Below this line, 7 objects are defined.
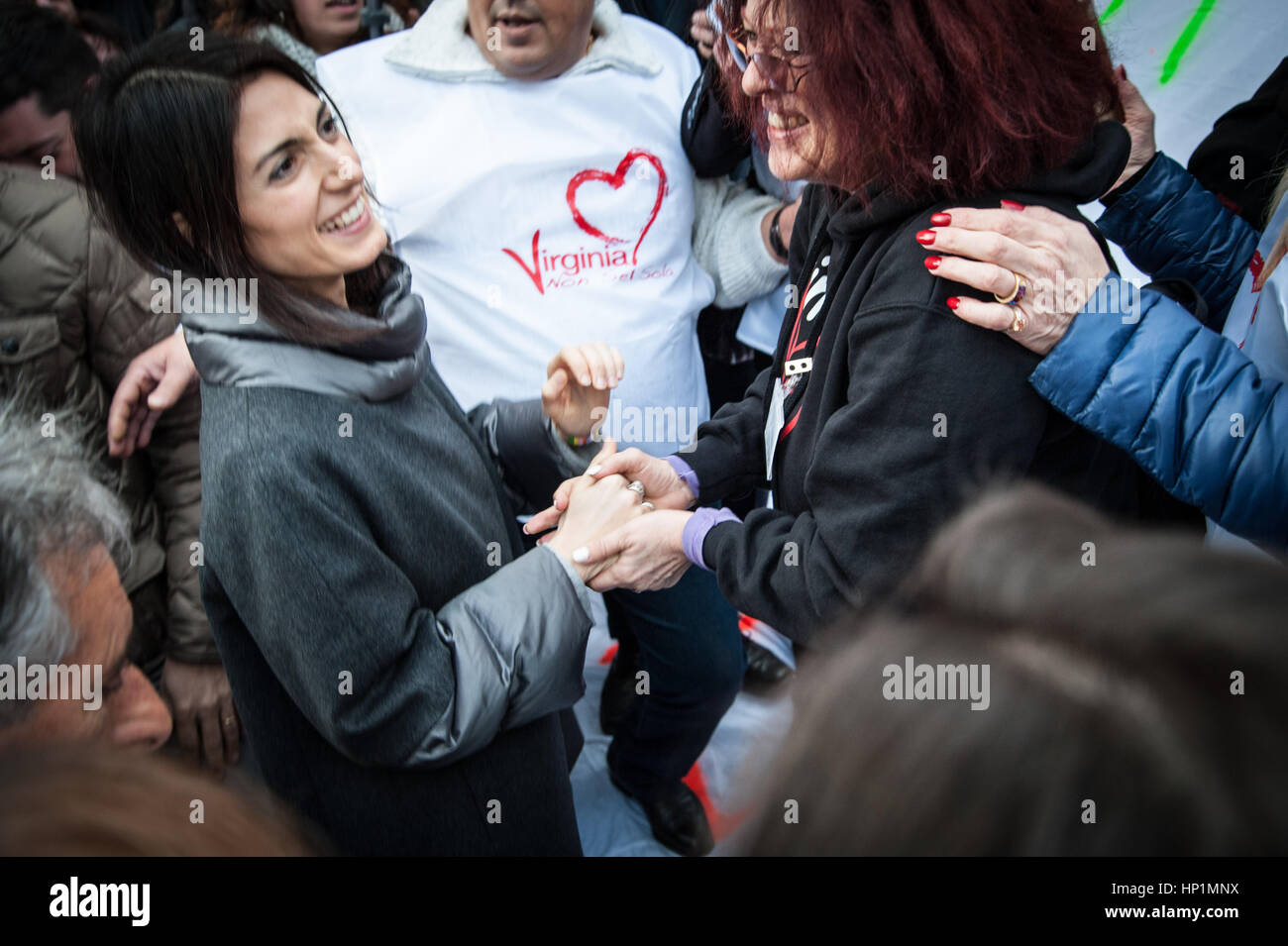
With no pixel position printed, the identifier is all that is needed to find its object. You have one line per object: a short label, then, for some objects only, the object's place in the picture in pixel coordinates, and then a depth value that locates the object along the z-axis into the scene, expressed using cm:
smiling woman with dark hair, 110
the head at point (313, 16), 241
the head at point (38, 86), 176
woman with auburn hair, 97
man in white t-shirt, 190
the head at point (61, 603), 88
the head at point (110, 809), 53
